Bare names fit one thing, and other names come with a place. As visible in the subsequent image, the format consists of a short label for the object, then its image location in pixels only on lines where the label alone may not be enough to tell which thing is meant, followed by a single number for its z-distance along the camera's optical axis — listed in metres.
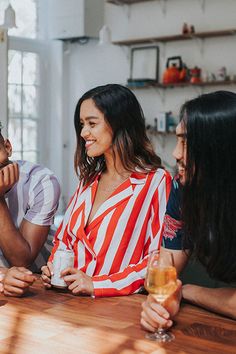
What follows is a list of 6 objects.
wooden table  1.37
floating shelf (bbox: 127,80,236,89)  6.37
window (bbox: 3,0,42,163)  7.57
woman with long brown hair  2.08
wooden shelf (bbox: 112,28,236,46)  6.36
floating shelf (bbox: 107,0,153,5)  7.23
